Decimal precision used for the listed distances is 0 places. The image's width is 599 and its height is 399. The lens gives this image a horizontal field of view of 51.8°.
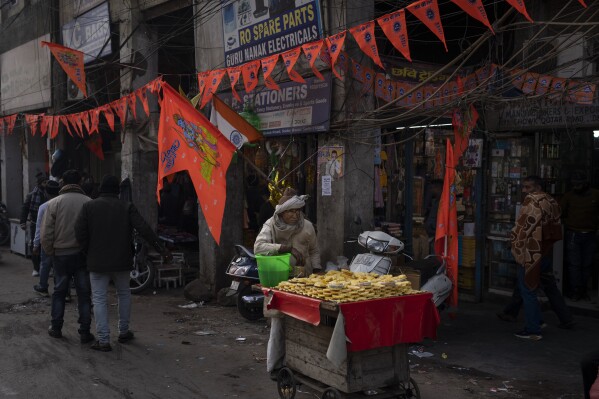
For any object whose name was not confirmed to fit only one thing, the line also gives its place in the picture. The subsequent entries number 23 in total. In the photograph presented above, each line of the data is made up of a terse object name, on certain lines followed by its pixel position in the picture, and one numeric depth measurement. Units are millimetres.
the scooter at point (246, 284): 8883
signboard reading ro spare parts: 9109
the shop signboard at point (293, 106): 8906
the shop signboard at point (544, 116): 8391
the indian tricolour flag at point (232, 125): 9461
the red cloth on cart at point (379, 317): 4852
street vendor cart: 4852
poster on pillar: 8789
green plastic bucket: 6681
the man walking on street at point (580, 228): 8953
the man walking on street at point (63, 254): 7891
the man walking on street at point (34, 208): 12445
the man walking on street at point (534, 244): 7656
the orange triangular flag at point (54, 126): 14275
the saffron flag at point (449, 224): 7523
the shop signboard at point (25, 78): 16750
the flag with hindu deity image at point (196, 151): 7195
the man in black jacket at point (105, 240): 7367
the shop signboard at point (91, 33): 13797
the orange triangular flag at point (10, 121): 16795
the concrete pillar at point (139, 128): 12875
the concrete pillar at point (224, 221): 11008
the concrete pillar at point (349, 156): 8672
